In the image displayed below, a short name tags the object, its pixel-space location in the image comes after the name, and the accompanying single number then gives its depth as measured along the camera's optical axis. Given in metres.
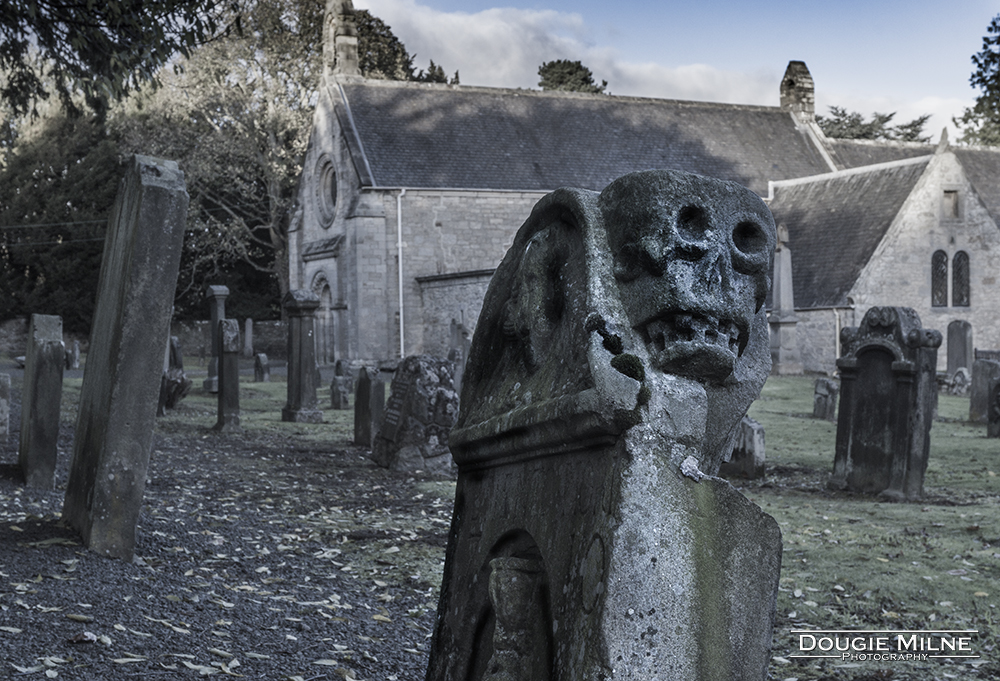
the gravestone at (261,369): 24.39
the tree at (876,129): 52.50
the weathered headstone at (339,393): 18.56
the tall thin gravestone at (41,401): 7.96
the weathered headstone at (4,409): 10.01
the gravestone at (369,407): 12.83
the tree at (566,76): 52.09
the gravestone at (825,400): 16.42
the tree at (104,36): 9.30
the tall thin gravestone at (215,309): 21.92
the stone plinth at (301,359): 16.08
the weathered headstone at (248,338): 33.41
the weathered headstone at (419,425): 10.70
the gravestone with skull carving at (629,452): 2.30
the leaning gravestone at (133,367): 5.75
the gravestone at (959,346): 22.53
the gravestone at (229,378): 14.04
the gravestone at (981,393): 15.94
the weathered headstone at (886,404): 9.27
